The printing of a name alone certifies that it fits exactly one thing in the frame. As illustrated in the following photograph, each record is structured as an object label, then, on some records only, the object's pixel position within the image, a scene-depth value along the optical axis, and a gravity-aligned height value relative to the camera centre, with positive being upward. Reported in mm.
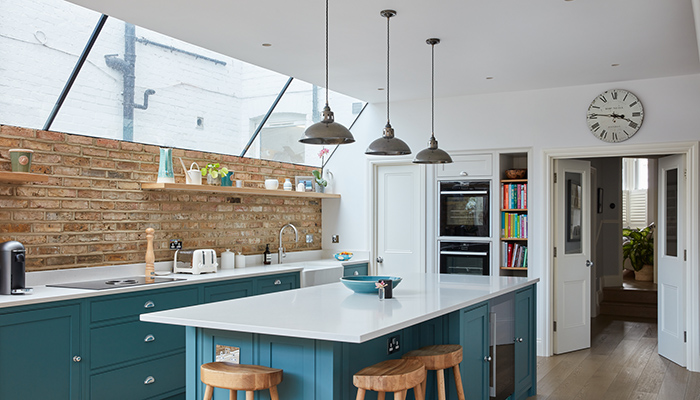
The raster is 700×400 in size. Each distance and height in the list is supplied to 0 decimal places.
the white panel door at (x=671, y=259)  5461 -443
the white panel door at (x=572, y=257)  6027 -469
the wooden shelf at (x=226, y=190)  4773 +163
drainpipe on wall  4340 +979
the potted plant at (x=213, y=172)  5402 +318
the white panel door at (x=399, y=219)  6652 -110
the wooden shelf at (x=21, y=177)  3608 +184
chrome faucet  6247 -453
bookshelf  6156 -132
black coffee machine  3527 -352
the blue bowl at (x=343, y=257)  6668 -521
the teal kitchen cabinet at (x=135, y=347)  3803 -921
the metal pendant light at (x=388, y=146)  3922 +410
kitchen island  2588 -566
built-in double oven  6281 -185
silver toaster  4898 -430
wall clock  5547 +869
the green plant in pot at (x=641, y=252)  9414 -647
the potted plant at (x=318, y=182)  6918 +302
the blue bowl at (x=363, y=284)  3582 -442
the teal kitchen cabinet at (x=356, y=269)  6449 -649
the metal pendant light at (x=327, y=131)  3314 +421
